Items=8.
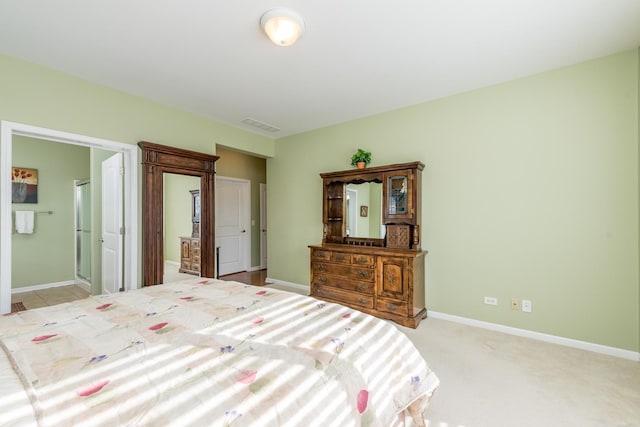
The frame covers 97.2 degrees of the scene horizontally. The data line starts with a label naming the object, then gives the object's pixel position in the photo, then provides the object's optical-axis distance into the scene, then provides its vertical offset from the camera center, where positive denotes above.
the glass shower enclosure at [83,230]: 4.59 -0.28
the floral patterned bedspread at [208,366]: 0.78 -0.54
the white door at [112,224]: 3.23 -0.12
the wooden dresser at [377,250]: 3.06 -0.43
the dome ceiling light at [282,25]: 1.92 +1.33
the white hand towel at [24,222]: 4.29 -0.13
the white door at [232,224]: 5.53 -0.21
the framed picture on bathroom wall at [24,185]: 4.36 +0.46
